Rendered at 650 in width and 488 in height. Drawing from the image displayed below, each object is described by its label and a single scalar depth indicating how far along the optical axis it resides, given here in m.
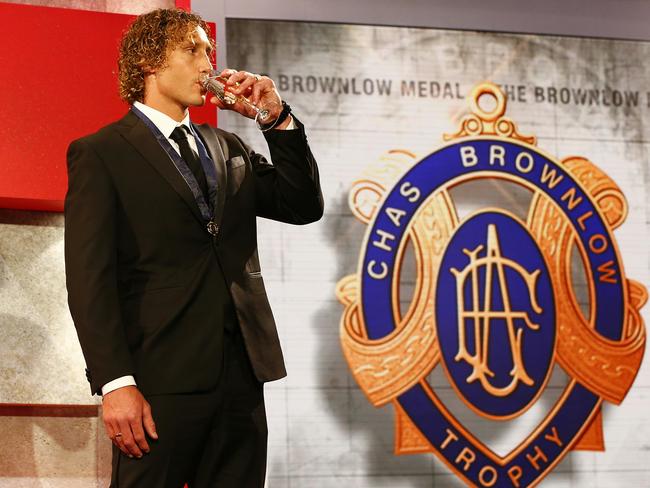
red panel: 5.17
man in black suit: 3.89
